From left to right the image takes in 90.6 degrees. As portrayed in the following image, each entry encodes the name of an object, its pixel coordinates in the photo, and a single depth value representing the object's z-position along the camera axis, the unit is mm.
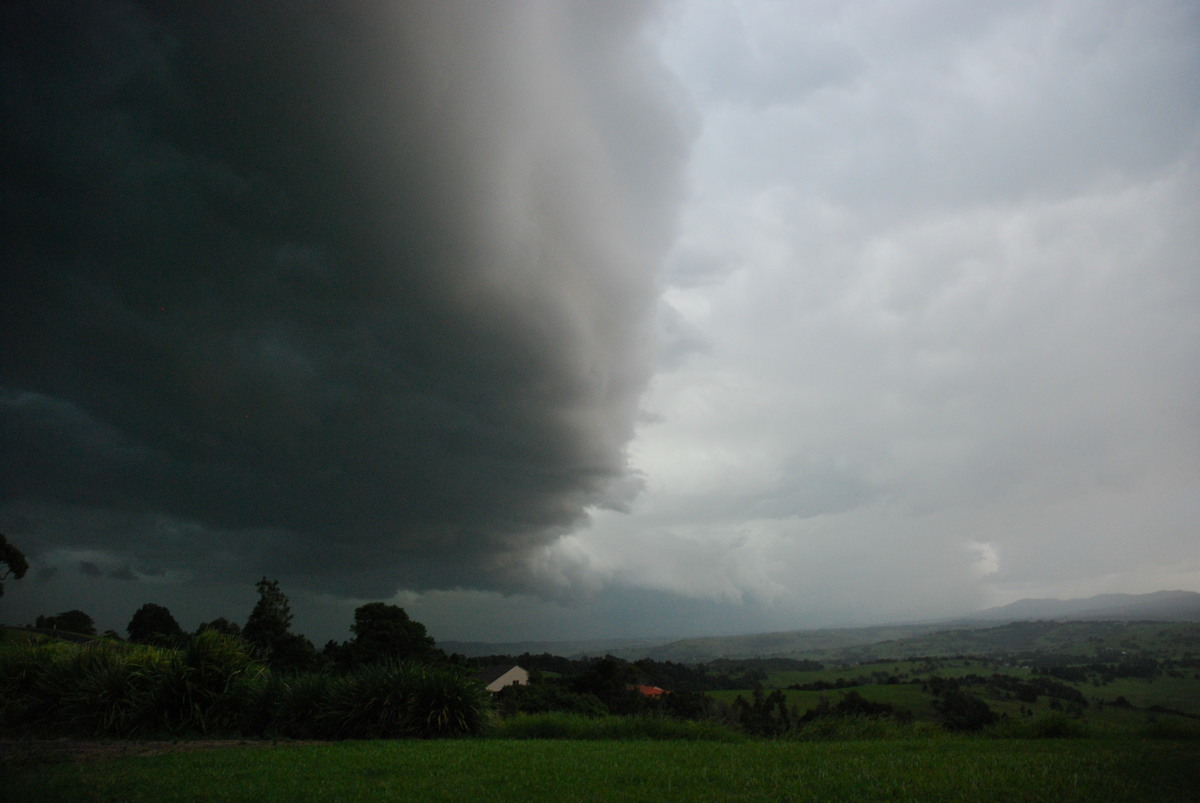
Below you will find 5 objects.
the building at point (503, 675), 67875
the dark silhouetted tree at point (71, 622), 57812
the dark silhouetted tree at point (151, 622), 61375
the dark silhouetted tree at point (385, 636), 45625
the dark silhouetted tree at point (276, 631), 57497
